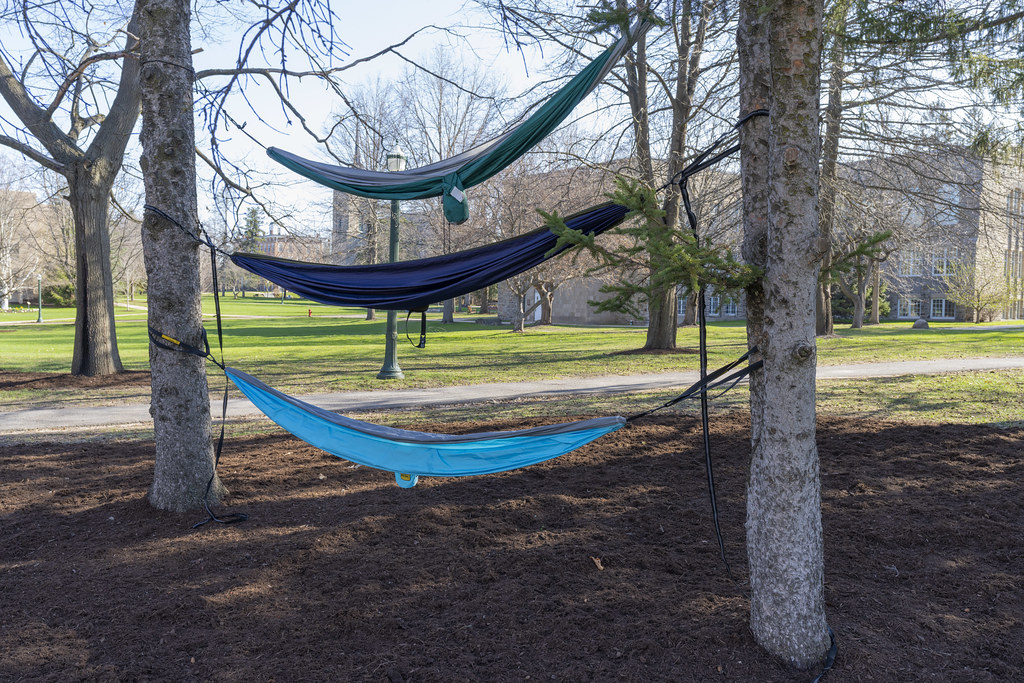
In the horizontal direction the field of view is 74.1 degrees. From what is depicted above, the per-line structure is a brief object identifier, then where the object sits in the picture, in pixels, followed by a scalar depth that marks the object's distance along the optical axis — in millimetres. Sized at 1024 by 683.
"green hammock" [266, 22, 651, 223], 3717
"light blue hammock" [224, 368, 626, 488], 3070
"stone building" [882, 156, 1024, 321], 9617
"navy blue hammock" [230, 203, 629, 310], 3355
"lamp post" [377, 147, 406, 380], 10617
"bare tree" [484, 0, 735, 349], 10492
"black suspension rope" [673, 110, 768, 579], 2727
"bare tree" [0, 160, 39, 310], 29625
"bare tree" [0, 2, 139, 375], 10102
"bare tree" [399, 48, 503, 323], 18914
